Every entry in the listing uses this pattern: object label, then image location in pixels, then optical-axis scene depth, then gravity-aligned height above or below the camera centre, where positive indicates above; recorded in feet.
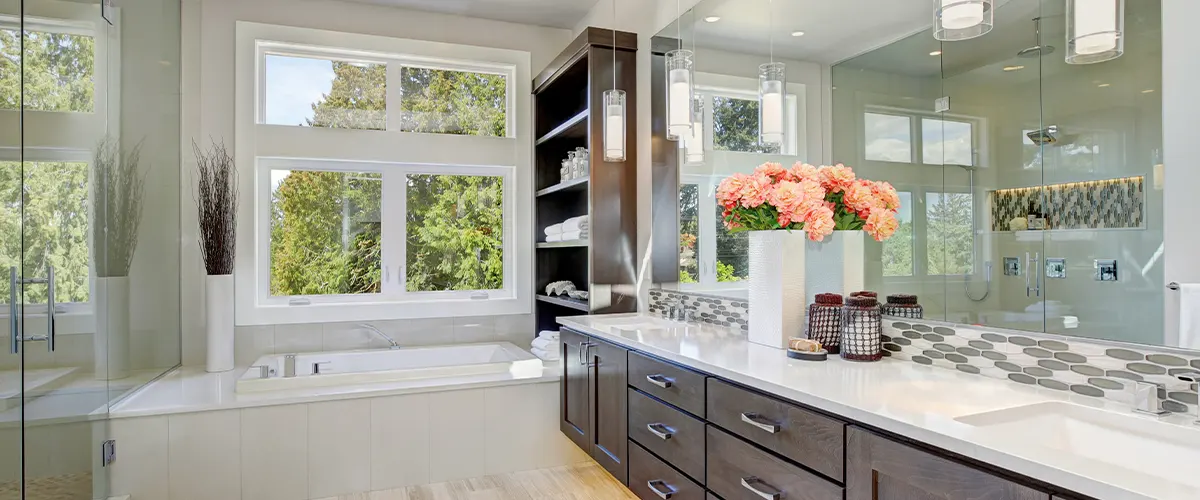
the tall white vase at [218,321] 11.43 -1.24
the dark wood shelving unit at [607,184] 10.60 +1.14
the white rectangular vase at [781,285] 6.68 -0.38
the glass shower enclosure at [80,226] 6.70 +0.36
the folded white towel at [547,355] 12.15 -2.02
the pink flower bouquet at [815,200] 6.15 +0.49
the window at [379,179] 12.40 +1.53
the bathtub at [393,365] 10.13 -2.07
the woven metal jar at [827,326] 6.32 -0.77
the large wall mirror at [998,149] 4.18 +0.80
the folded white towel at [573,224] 11.41 +0.50
